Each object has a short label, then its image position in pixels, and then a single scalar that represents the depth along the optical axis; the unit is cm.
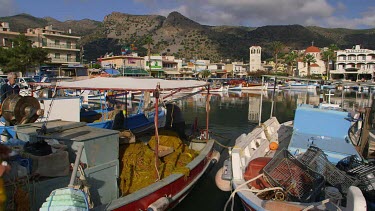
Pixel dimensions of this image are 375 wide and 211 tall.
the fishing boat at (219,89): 6419
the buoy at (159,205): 702
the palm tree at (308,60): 10100
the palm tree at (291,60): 10312
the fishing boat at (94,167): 514
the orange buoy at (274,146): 1160
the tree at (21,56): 4753
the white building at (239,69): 11738
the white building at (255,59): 12394
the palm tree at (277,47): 10812
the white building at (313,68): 10975
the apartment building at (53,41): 6029
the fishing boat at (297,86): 7377
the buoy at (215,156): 1186
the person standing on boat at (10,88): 1118
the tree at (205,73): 9925
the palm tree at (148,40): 8136
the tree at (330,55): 9925
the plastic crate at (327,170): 701
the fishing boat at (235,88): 6769
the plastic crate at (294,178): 654
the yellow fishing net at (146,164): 742
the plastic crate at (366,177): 655
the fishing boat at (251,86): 6875
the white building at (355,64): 9394
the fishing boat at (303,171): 625
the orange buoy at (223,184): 898
